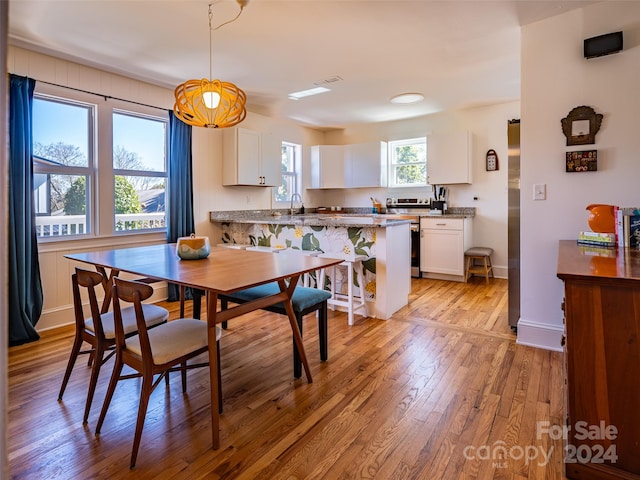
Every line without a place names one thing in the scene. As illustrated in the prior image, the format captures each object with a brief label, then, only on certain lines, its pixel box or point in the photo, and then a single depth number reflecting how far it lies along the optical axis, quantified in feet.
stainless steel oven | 17.65
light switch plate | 8.85
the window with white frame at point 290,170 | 20.01
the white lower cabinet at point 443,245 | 16.44
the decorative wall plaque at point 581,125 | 8.18
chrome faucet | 20.00
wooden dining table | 5.56
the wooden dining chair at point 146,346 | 5.12
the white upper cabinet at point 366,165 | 19.53
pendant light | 7.82
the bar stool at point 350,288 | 11.09
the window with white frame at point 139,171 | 12.42
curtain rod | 10.61
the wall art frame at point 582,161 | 8.23
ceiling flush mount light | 14.92
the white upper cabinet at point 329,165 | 20.65
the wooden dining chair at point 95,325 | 6.01
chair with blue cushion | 7.68
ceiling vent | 12.81
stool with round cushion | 16.06
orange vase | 7.16
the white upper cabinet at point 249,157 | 15.26
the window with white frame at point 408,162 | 19.39
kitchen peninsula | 11.48
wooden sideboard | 4.35
